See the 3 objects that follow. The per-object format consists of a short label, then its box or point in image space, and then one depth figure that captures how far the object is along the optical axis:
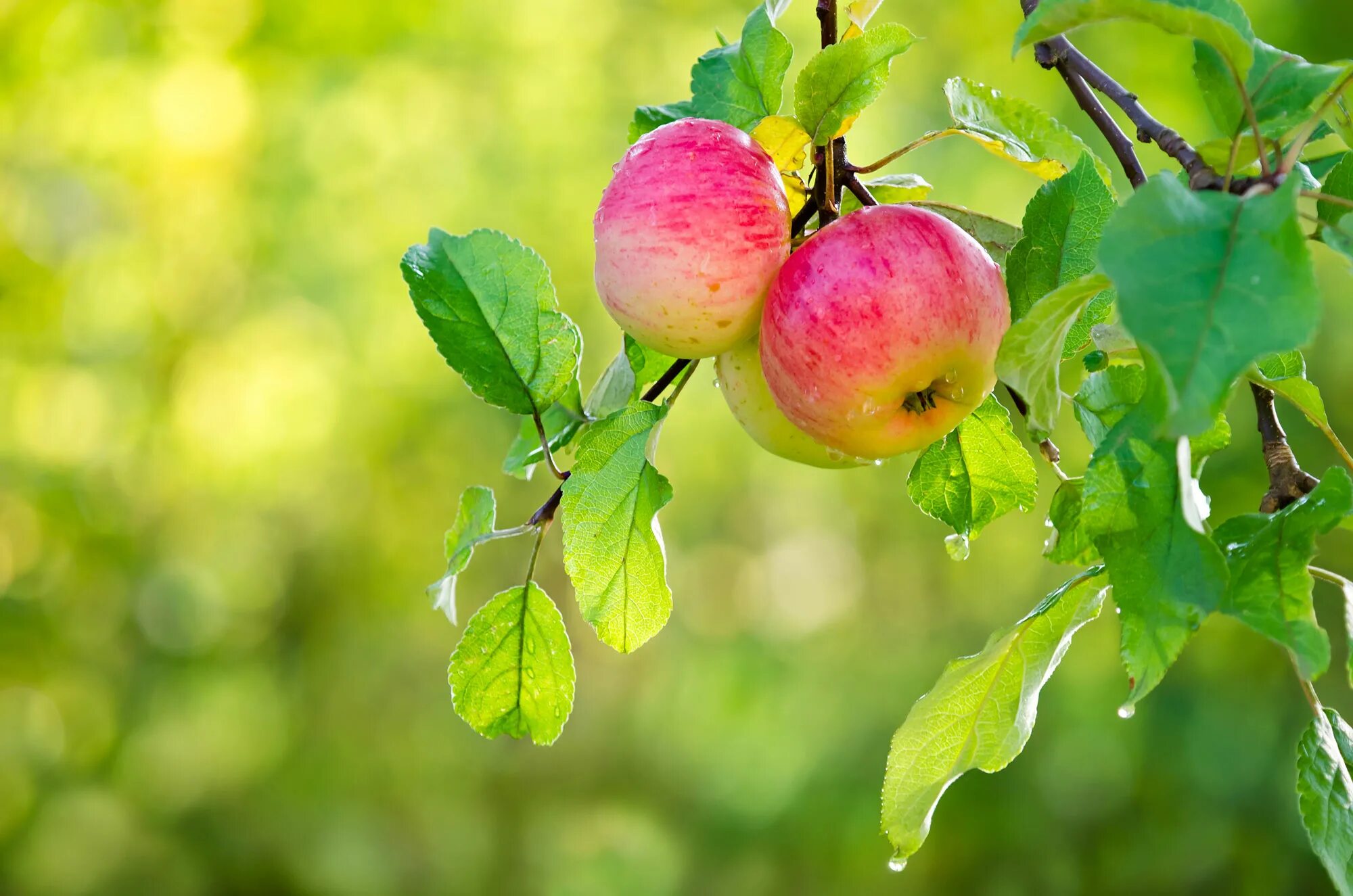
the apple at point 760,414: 1.57
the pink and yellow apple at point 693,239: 1.53
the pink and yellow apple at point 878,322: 1.52
